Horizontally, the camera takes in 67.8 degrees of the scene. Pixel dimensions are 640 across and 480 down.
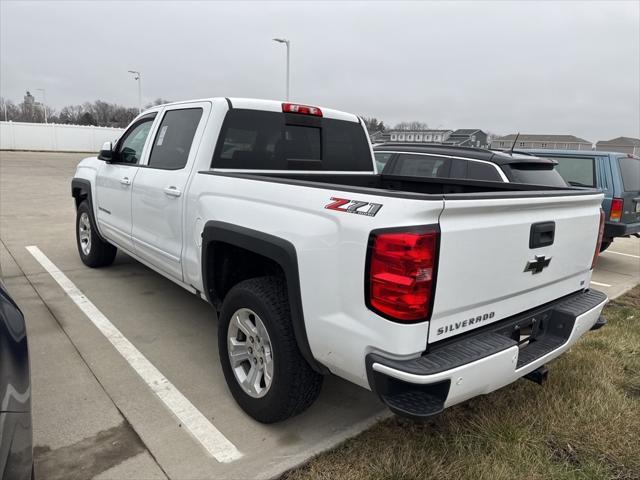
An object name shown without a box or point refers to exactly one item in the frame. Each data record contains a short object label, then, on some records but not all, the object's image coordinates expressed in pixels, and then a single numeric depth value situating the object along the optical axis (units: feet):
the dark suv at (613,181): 22.16
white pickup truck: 6.69
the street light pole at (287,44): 72.74
